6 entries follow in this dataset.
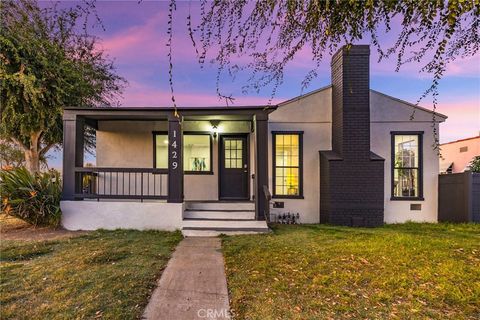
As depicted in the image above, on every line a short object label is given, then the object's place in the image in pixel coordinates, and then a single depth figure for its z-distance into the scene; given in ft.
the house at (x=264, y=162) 24.04
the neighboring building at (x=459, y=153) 47.95
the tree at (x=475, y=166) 29.43
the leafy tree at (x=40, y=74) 29.99
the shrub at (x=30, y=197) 21.97
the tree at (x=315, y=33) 9.68
